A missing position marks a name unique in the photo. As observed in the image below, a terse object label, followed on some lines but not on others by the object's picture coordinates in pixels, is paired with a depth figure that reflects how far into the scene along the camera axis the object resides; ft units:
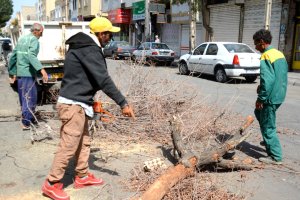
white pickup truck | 29.96
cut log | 11.53
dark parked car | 85.46
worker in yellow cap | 11.96
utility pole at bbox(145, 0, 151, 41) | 92.02
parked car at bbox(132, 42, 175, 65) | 68.33
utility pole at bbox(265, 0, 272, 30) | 53.16
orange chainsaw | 13.20
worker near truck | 20.21
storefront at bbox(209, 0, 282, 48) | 63.87
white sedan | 43.52
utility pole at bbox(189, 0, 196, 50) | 68.90
